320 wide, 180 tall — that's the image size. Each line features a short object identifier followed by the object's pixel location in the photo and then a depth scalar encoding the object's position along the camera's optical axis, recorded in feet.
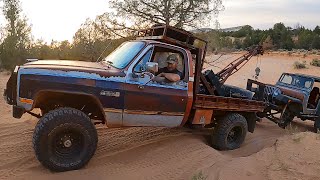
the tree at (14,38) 68.13
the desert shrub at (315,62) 92.63
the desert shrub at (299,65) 88.06
